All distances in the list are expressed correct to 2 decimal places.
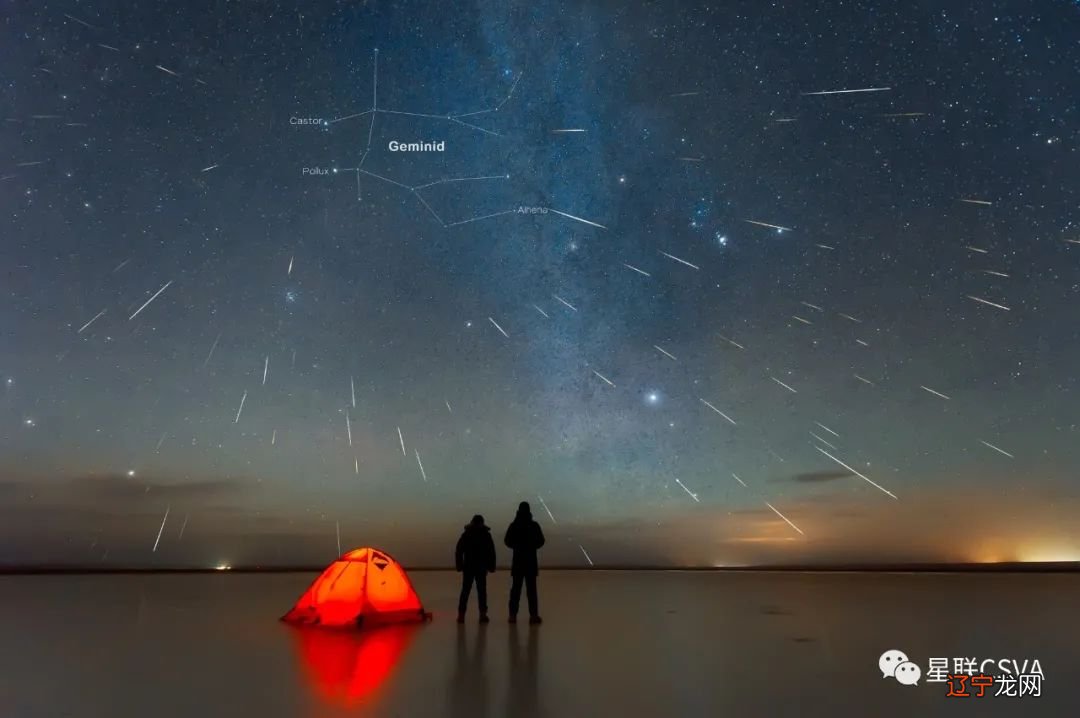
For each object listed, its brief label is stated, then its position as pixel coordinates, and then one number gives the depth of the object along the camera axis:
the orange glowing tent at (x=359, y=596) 11.58
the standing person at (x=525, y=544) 11.64
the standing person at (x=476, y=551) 11.75
